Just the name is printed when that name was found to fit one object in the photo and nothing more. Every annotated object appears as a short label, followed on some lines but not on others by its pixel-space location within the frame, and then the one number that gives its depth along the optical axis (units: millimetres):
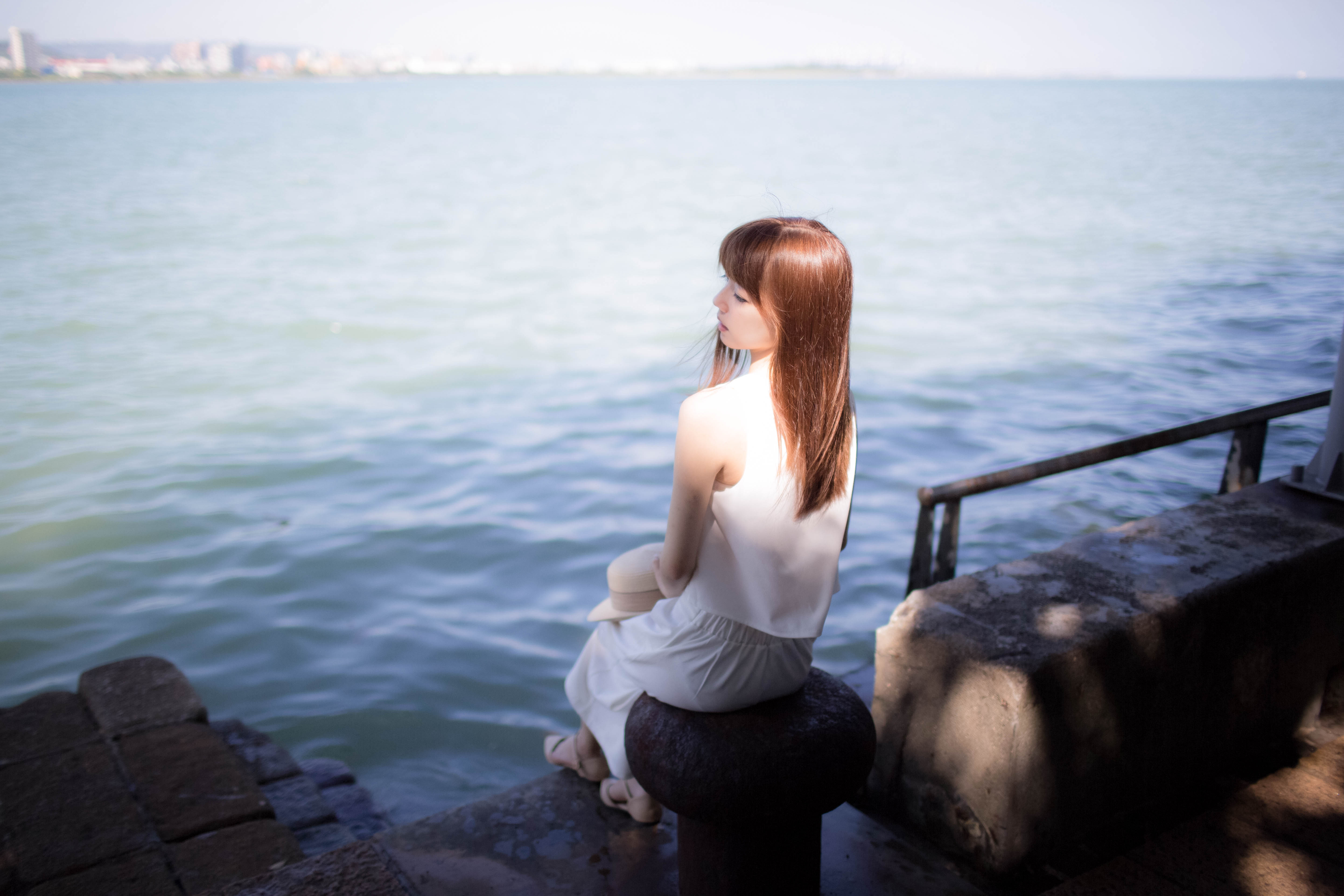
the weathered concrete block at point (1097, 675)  2172
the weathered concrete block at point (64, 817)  2707
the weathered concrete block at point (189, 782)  2930
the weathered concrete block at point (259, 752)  3943
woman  1885
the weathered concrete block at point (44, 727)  3260
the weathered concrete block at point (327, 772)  4422
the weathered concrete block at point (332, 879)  2105
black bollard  1901
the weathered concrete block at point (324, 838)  3365
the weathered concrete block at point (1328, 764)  2602
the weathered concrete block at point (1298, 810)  2348
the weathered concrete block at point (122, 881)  2576
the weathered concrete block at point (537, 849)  2264
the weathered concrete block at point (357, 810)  3947
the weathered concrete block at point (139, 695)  3482
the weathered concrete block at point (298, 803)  3582
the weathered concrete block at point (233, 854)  2645
